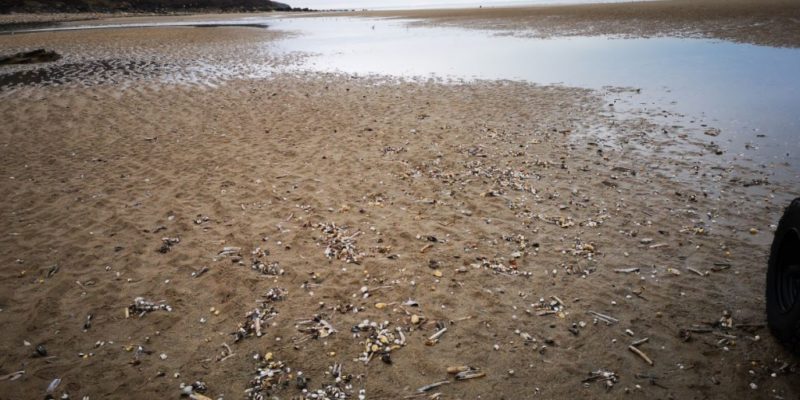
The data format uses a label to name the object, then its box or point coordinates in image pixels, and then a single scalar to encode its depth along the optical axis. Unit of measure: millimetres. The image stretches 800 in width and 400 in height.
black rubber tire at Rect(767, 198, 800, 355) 4355
